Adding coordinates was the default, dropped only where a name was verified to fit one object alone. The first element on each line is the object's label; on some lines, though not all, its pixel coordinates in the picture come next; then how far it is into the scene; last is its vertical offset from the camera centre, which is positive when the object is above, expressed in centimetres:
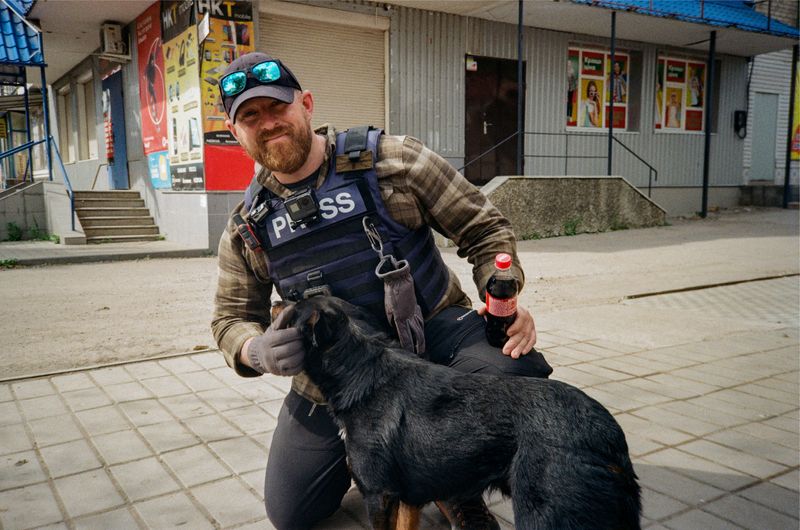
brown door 1487 +141
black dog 173 -81
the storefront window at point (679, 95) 1739 +216
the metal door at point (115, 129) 1495 +106
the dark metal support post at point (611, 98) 1348 +159
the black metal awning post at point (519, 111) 1234 +118
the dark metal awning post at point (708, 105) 1536 +167
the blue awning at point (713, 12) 1370 +388
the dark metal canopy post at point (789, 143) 1766 +74
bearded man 248 -34
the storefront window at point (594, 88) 1622 +220
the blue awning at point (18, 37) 1236 +295
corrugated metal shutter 1214 +228
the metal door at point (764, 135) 1977 +109
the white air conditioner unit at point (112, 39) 1337 +295
